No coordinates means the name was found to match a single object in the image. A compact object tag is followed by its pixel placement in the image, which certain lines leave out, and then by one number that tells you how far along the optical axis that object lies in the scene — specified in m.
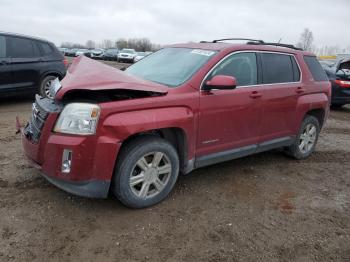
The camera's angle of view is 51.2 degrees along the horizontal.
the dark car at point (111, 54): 41.41
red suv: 3.33
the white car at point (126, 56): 36.94
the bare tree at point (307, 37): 75.49
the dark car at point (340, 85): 10.83
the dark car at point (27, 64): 8.05
